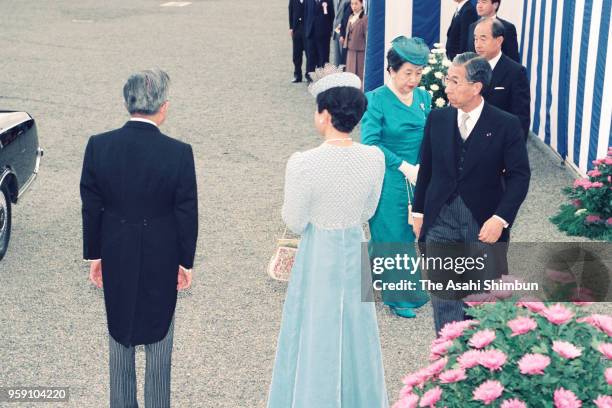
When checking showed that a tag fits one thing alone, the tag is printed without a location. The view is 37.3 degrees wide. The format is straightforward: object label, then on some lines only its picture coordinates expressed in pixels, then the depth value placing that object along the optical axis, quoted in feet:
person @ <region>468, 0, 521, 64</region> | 30.39
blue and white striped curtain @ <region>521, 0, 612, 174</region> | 29.99
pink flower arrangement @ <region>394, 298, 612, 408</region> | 9.51
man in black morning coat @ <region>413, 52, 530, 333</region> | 17.17
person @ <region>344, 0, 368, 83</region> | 43.68
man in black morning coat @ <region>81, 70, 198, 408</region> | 14.49
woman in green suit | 20.03
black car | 25.17
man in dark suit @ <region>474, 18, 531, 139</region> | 23.77
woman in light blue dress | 14.78
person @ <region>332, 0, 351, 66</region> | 48.40
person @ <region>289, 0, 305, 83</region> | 50.57
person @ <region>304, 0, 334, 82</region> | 49.71
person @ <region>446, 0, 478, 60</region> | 33.76
